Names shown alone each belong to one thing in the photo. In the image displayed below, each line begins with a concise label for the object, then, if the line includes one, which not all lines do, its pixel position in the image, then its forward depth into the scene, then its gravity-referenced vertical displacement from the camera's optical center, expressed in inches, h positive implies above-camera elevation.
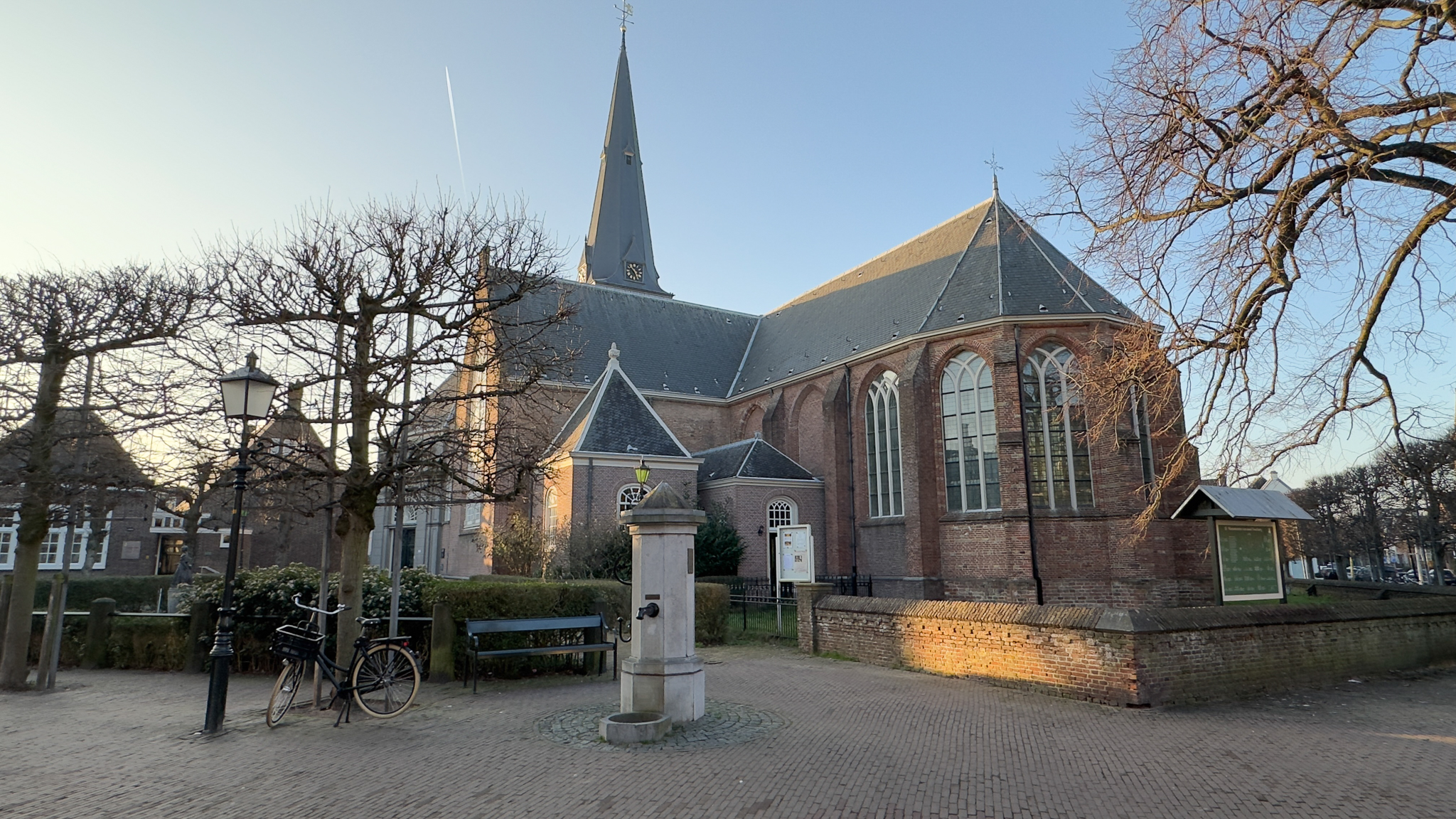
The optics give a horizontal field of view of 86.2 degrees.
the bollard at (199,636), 499.5 -52.4
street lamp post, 341.4 +63.7
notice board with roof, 477.1 +4.0
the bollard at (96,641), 527.5 -58.1
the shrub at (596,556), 814.5 -5.9
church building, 836.0 +142.4
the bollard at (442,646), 444.8 -53.4
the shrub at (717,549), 957.8 +1.1
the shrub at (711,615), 630.5 -52.3
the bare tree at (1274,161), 298.7 +155.6
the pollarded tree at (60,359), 453.1 +115.8
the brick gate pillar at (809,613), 566.3 -46.3
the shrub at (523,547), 872.3 +4.0
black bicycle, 344.5 -52.6
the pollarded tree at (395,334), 398.3 +117.5
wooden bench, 421.4 -47.3
